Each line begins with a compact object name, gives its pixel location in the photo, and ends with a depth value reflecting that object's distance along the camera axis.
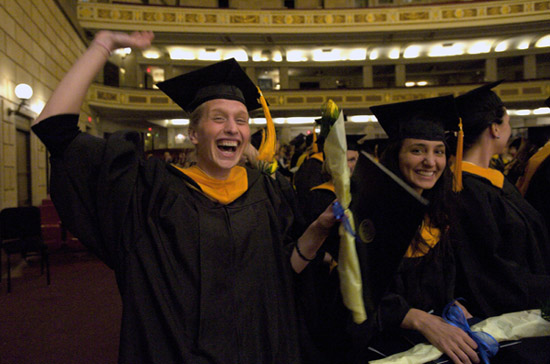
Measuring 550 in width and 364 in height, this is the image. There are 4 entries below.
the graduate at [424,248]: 1.46
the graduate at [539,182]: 2.57
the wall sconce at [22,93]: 7.62
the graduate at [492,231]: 1.75
